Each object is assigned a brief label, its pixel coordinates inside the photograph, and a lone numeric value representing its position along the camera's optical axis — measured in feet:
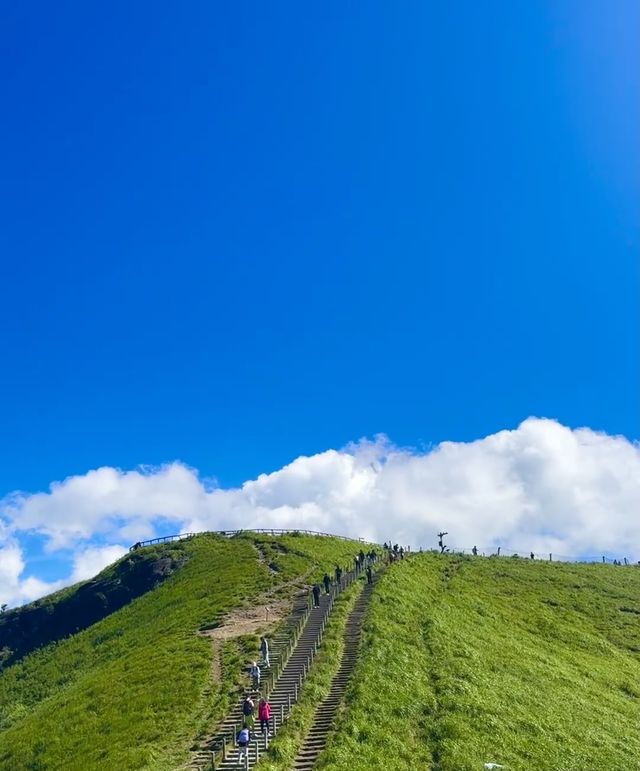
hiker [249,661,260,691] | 113.70
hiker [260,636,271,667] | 123.34
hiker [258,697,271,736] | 92.68
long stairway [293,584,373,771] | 87.71
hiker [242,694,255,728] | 94.77
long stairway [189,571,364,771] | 89.76
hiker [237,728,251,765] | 86.89
